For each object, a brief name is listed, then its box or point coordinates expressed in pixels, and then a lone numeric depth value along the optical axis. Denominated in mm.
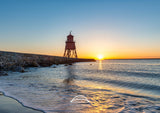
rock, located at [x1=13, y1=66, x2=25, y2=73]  16817
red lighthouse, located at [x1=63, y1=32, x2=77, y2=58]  55781
